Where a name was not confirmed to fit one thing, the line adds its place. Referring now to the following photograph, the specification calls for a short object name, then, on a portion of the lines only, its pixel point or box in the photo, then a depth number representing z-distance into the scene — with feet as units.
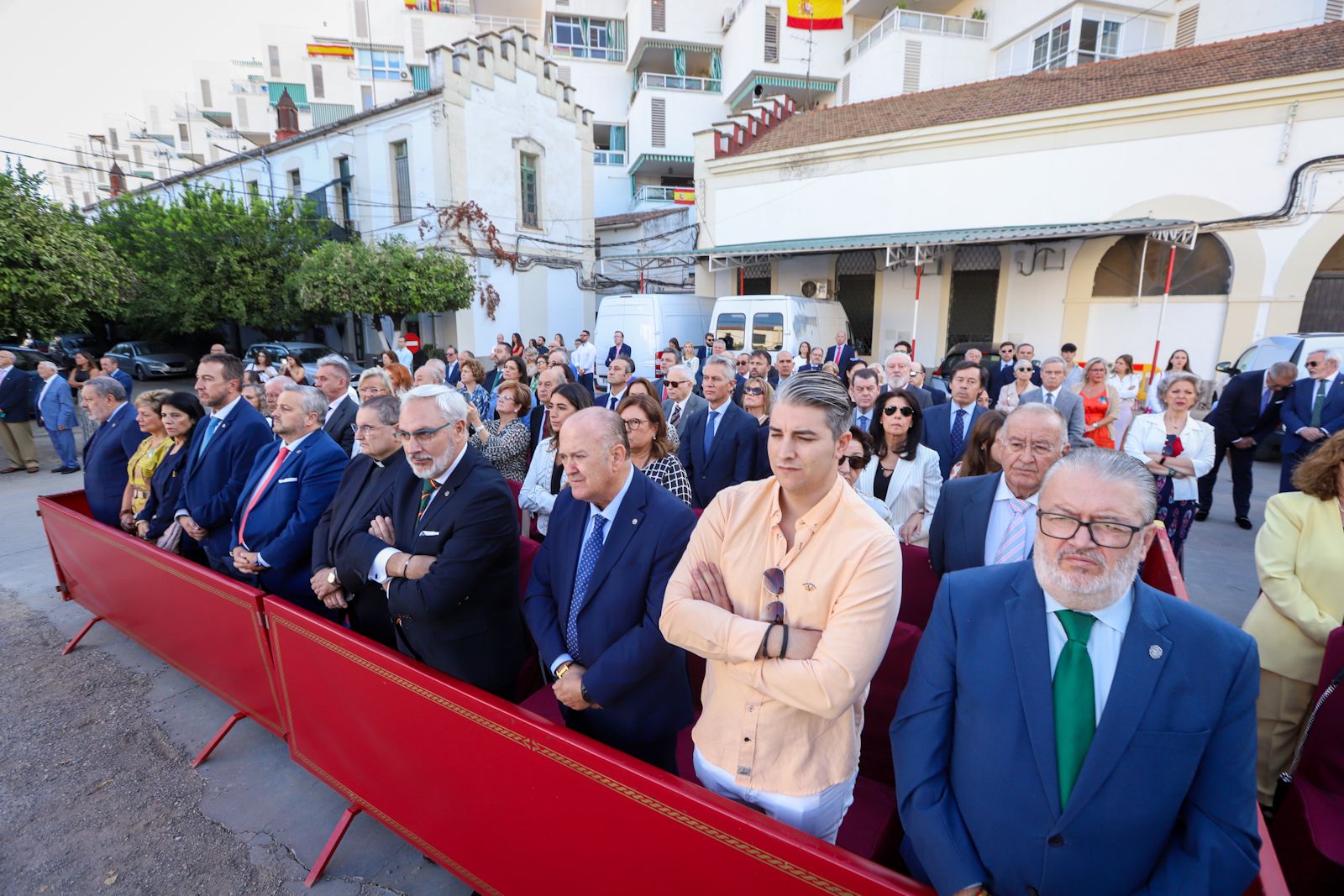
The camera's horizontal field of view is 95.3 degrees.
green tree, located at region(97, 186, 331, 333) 60.95
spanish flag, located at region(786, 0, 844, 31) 81.15
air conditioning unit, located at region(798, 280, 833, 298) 56.13
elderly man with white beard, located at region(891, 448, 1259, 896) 4.48
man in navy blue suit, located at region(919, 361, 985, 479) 16.42
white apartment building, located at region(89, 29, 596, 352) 61.67
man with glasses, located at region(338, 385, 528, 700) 8.47
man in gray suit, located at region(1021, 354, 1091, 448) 17.30
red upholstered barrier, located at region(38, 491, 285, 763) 10.66
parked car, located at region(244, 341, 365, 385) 60.64
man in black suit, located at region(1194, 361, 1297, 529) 21.24
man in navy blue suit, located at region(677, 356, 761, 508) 16.29
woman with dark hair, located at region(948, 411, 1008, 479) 11.04
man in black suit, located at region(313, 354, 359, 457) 18.29
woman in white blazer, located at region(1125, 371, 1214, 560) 15.67
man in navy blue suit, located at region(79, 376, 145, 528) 15.93
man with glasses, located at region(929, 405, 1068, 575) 8.91
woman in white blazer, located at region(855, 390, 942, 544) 12.57
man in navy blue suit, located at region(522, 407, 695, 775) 7.19
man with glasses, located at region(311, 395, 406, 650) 9.91
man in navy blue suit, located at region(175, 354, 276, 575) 13.16
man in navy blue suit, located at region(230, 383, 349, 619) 11.48
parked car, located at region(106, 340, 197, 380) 69.41
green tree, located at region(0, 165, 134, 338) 32.32
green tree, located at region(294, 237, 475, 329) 54.19
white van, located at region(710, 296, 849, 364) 40.98
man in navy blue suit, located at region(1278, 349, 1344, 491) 19.54
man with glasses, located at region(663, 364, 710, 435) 18.79
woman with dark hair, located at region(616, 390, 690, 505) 12.41
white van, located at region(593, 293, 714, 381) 45.32
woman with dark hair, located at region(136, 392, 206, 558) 14.08
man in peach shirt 5.39
